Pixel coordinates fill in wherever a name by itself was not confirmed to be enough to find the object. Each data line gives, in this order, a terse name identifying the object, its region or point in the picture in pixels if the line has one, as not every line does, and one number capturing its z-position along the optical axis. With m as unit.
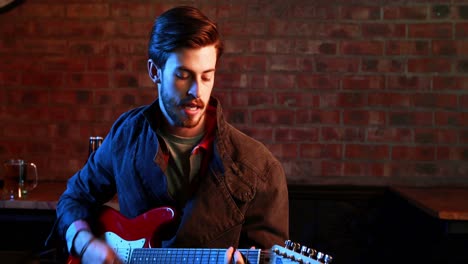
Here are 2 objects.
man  1.74
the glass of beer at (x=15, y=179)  2.73
